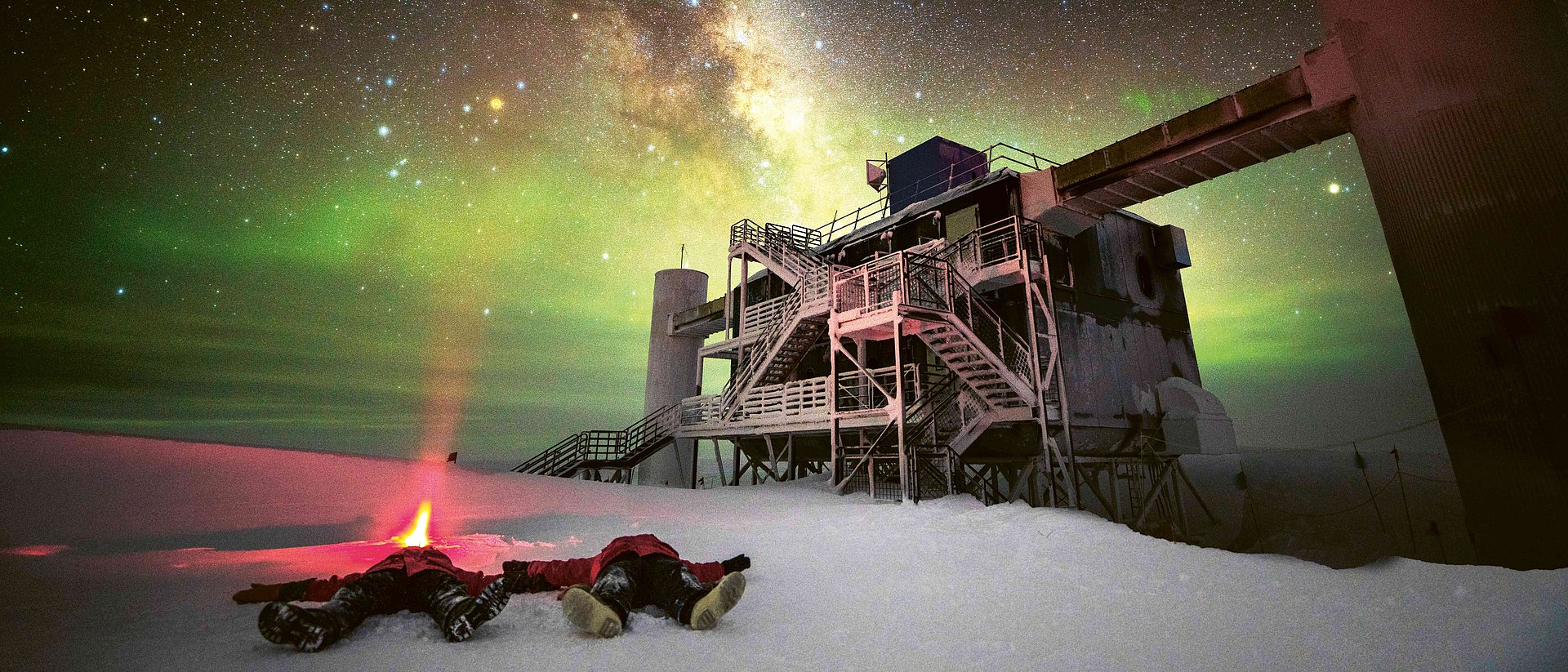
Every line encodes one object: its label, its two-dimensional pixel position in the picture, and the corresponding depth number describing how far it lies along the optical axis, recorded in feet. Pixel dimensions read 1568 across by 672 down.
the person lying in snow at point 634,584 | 13.07
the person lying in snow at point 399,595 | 11.66
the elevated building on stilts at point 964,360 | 50.52
